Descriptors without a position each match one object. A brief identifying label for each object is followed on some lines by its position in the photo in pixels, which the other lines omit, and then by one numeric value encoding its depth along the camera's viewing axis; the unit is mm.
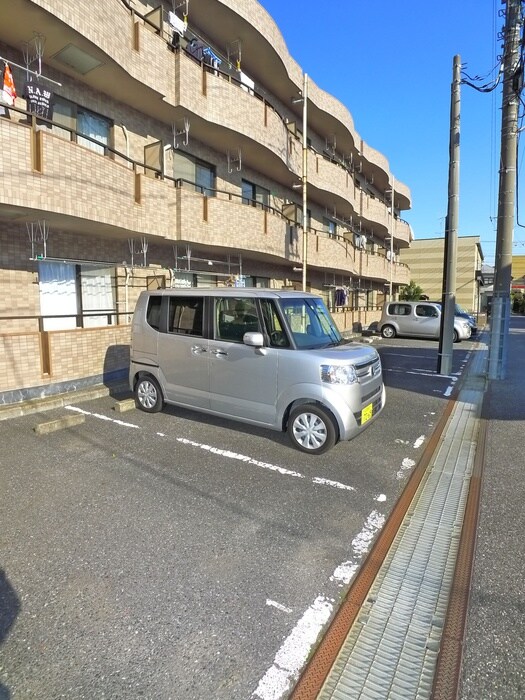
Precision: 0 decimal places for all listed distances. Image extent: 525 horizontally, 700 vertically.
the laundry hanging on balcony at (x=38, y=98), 5949
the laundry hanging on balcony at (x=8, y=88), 5680
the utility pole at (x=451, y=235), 8922
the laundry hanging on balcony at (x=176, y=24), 8219
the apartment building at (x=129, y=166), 5918
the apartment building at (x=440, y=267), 47719
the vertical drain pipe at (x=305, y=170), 12151
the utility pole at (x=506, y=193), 8664
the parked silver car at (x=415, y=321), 16078
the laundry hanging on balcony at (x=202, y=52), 8781
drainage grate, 1796
